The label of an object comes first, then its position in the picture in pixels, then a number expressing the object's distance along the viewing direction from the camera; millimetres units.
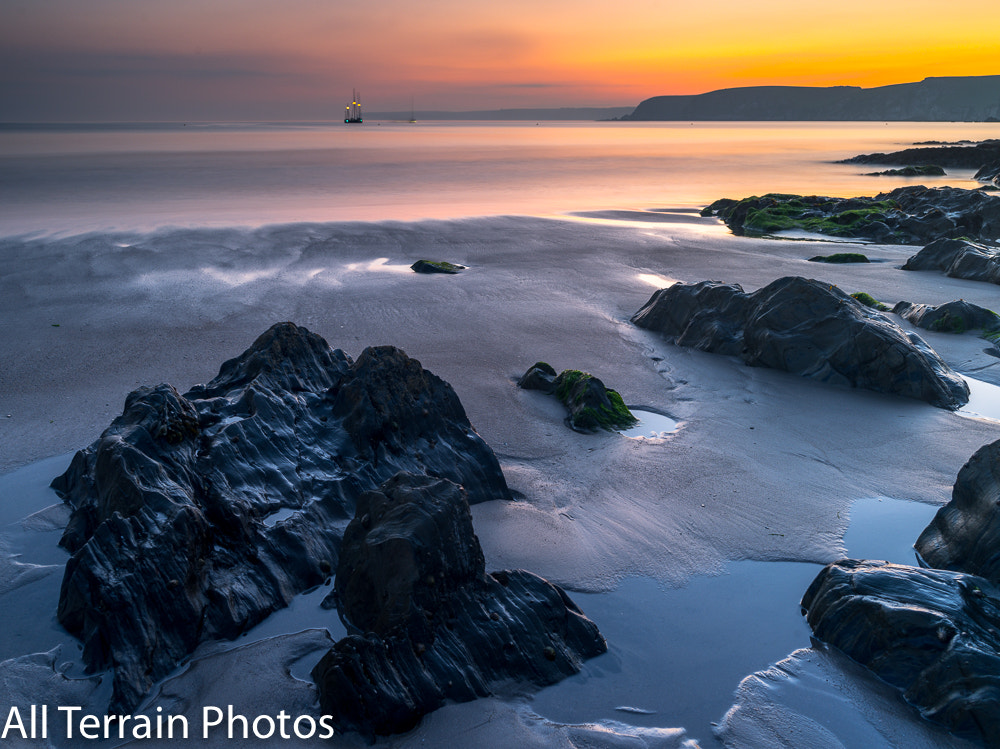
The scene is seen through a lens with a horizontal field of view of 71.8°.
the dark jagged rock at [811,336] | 7406
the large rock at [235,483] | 3398
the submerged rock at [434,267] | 13109
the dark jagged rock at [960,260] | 12914
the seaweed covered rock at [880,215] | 18484
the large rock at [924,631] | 3191
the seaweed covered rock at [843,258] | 15141
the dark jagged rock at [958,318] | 9445
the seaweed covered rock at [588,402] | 6559
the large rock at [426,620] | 3088
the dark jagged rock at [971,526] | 4070
